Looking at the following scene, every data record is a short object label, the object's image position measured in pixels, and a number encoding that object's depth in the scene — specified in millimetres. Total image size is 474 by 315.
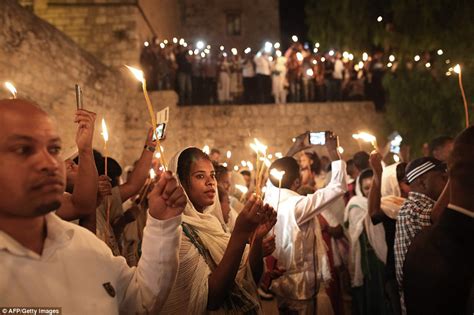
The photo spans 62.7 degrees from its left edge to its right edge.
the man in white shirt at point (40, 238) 1215
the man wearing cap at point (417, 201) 2752
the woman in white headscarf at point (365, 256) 4043
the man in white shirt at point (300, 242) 3342
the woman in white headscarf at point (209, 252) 1965
